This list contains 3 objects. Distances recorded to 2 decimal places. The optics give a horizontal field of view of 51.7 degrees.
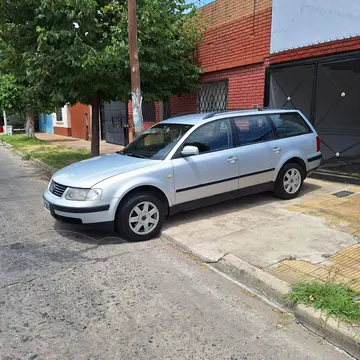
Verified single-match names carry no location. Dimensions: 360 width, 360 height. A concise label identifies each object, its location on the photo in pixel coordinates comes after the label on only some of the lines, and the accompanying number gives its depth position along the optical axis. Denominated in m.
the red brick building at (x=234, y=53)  9.11
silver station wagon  4.84
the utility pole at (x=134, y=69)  7.19
